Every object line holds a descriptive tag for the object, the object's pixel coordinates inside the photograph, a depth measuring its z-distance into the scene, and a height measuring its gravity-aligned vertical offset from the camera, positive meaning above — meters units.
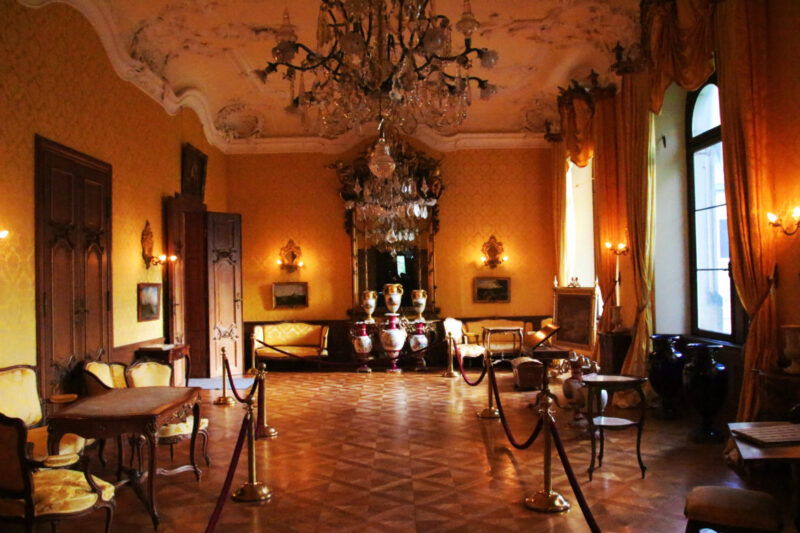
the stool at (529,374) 9.70 -1.41
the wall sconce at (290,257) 13.52 +0.83
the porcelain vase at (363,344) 12.32 -1.08
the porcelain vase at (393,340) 12.20 -1.00
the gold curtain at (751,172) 5.70 +1.06
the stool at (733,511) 3.05 -1.19
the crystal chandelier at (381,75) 5.54 +2.18
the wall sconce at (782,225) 5.42 +0.55
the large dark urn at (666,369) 7.34 -1.05
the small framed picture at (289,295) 13.52 -0.02
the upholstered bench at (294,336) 12.81 -0.92
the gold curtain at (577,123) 10.29 +2.88
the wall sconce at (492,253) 13.52 +0.79
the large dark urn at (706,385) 6.34 -1.09
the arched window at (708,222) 7.75 +0.81
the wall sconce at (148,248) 9.26 +0.77
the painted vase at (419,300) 12.78 -0.21
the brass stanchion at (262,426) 6.91 -1.53
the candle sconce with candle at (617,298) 8.94 -0.21
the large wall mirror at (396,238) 13.16 +1.18
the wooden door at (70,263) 6.51 +0.44
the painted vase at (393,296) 12.68 -0.11
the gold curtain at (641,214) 8.27 +0.97
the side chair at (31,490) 3.72 -1.23
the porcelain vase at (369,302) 12.73 -0.22
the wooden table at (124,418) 4.29 -0.86
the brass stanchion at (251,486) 4.90 -1.59
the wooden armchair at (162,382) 5.55 -0.87
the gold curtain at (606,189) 9.38 +1.52
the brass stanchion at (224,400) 8.83 -1.55
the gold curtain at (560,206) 12.41 +1.67
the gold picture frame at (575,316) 9.15 -0.47
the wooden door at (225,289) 11.01 +0.13
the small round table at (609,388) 5.48 -0.98
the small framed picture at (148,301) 9.00 -0.05
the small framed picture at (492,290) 13.52 -0.04
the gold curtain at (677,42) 6.39 +2.71
